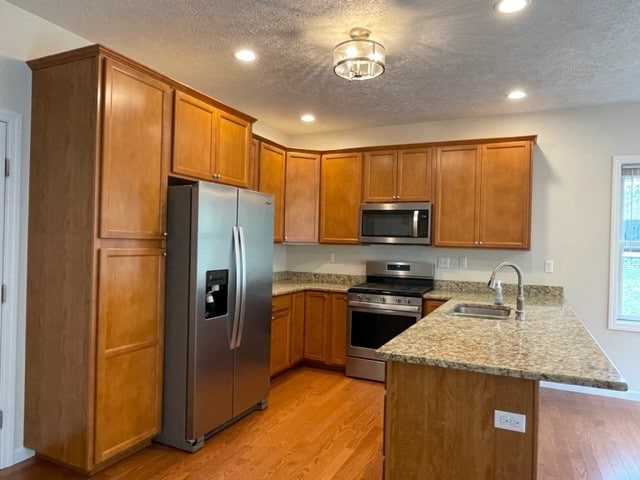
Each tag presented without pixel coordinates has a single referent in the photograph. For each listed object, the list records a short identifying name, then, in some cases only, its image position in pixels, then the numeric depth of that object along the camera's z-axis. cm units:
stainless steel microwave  421
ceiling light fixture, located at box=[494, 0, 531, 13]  216
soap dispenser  289
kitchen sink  301
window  382
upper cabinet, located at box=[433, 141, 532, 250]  386
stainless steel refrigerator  270
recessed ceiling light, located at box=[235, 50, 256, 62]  286
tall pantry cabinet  233
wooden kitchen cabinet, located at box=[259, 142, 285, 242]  423
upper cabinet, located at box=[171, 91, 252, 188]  282
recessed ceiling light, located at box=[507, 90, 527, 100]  355
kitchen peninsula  165
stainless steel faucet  268
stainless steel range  401
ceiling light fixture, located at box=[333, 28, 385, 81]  252
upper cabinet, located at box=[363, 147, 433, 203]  426
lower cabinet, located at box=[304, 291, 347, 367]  436
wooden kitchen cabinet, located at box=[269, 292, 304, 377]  399
